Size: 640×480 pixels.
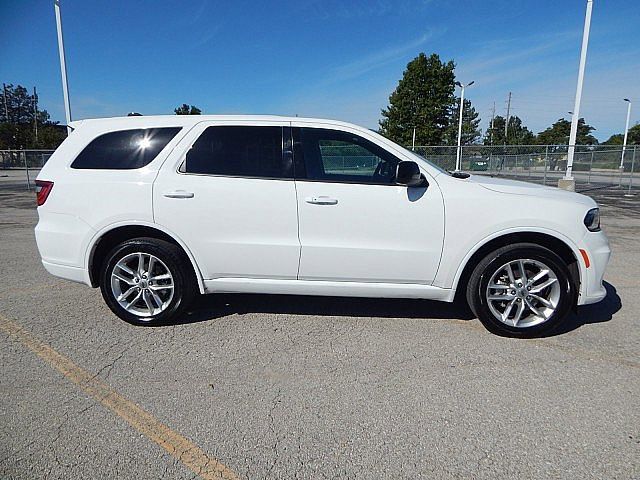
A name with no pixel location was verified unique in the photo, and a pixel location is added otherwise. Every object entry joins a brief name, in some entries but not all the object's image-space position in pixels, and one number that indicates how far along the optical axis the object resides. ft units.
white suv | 10.40
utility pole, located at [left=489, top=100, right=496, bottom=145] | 239.50
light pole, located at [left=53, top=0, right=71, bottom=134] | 47.13
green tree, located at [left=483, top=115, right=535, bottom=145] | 243.97
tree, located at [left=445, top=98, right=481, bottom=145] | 171.99
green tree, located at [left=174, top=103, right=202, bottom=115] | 153.99
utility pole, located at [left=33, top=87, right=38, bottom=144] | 275.86
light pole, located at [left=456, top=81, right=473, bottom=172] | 73.56
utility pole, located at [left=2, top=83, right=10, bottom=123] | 260.01
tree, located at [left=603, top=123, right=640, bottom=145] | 211.98
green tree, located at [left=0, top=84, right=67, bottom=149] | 173.27
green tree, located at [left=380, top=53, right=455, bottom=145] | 152.15
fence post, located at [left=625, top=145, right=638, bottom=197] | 50.80
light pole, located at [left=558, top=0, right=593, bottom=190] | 45.88
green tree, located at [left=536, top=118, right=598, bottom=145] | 237.66
